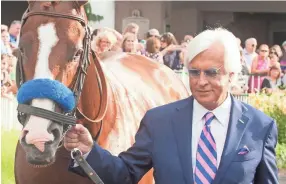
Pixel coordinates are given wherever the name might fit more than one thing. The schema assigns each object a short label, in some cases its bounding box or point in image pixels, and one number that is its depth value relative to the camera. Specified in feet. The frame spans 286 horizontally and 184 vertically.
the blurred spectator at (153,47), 35.40
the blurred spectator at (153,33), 41.27
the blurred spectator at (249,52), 44.98
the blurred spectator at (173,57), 39.27
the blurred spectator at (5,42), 33.86
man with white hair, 10.83
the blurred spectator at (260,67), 42.86
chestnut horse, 10.54
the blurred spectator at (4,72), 30.71
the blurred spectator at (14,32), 37.20
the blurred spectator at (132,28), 34.04
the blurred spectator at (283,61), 48.14
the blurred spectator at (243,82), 38.06
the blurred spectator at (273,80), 41.86
